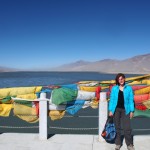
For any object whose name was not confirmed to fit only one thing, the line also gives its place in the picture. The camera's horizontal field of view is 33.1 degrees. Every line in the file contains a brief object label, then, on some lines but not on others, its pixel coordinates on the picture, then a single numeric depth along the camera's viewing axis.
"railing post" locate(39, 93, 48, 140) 6.21
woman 5.32
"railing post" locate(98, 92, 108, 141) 6.03
